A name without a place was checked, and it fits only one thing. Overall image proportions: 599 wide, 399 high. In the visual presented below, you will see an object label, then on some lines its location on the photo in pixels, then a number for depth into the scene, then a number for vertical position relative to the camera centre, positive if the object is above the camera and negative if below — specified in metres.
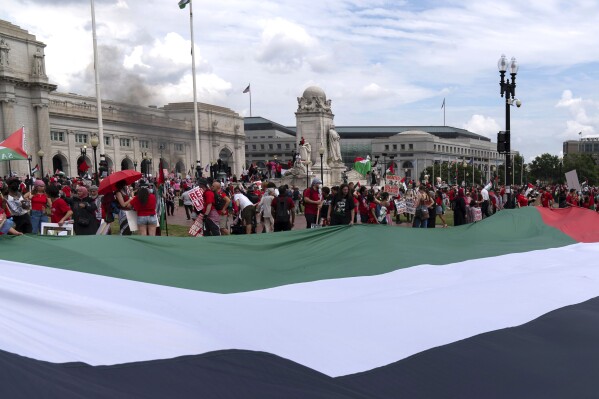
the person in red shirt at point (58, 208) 11.94 -0.57
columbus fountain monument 59.66 +4.02
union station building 68.13 +7.07
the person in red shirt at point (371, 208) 17.46 -1.10
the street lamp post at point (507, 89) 21.30 +2.76
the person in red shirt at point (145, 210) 12.52 -0.70
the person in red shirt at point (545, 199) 28.43 -1.61
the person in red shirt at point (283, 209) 15.58 -0.96
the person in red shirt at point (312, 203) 16.33 -0.84
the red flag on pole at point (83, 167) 34.57 +0.65
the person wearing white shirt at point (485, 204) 23.88 -1.48
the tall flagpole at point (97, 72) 31.66 +5.63
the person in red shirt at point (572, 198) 27.63 -1.58
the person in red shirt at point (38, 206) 13.88 -0.61
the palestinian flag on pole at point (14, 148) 18.61 +1.01
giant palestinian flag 3.36 -1.11
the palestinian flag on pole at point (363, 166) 46.28 +0.33
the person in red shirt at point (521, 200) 26.55 -1.53
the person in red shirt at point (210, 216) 14.16 -0.97
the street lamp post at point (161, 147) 39.04 +1.93
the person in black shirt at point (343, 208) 14.25 -0.87
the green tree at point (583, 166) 129.50 -0.53
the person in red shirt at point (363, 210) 17.45 -1.14
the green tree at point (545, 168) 142.30 -0.75
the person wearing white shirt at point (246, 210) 15.45 -0.96
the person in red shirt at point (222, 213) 14.36 -0.94
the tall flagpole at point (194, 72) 42.59 +7.45
